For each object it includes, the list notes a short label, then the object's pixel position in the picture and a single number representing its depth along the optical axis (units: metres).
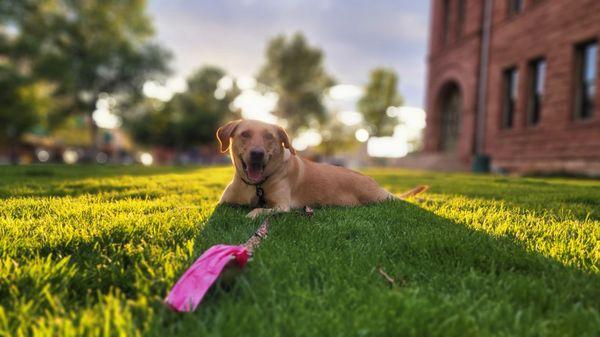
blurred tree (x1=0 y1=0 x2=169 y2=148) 25.48
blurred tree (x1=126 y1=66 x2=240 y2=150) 45.22
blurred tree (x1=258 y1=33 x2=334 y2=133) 43.09
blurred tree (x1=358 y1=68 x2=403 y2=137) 45.88
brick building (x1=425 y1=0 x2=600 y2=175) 13.77
